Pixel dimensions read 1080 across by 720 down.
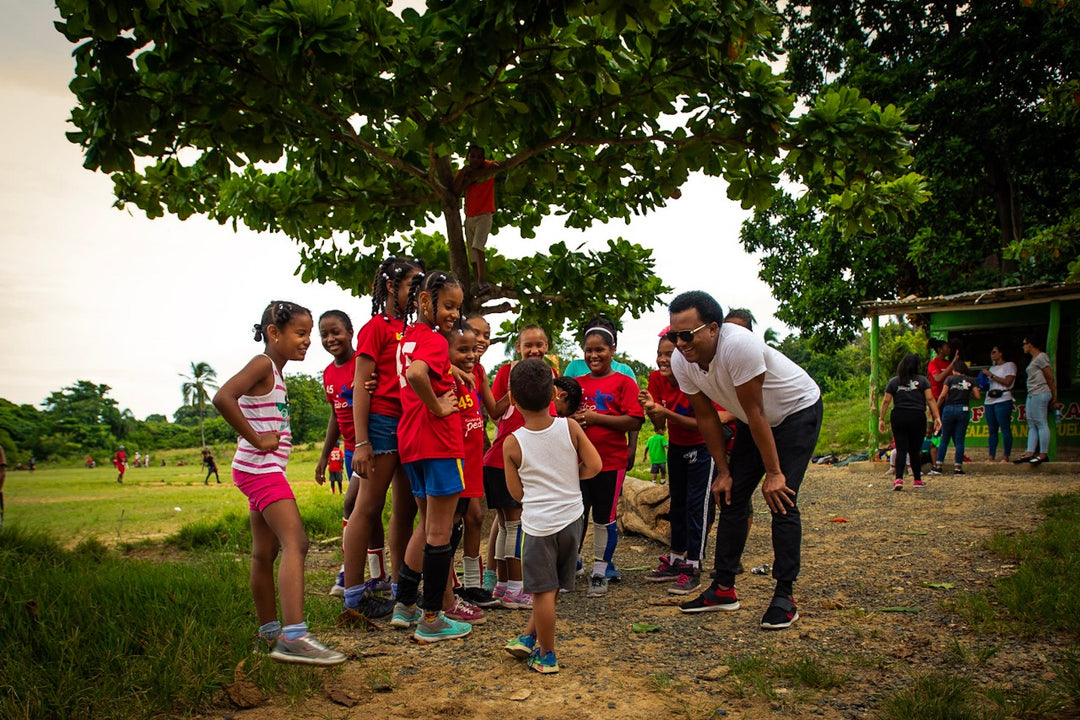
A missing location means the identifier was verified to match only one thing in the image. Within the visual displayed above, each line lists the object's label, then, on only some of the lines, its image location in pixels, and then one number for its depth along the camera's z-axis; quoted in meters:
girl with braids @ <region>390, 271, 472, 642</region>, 3.91
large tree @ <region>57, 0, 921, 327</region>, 3.81
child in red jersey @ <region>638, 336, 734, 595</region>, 5.14
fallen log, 6.95
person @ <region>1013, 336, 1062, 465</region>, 10.48
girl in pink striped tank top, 3.22
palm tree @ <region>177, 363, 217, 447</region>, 71.87
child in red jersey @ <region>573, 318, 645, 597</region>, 5.06
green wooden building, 11.60
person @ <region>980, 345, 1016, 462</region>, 10.70
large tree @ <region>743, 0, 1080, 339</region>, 14.09
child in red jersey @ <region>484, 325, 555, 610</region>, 4.85
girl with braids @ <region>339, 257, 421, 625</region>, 4.23
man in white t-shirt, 4.02
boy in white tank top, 3.48
